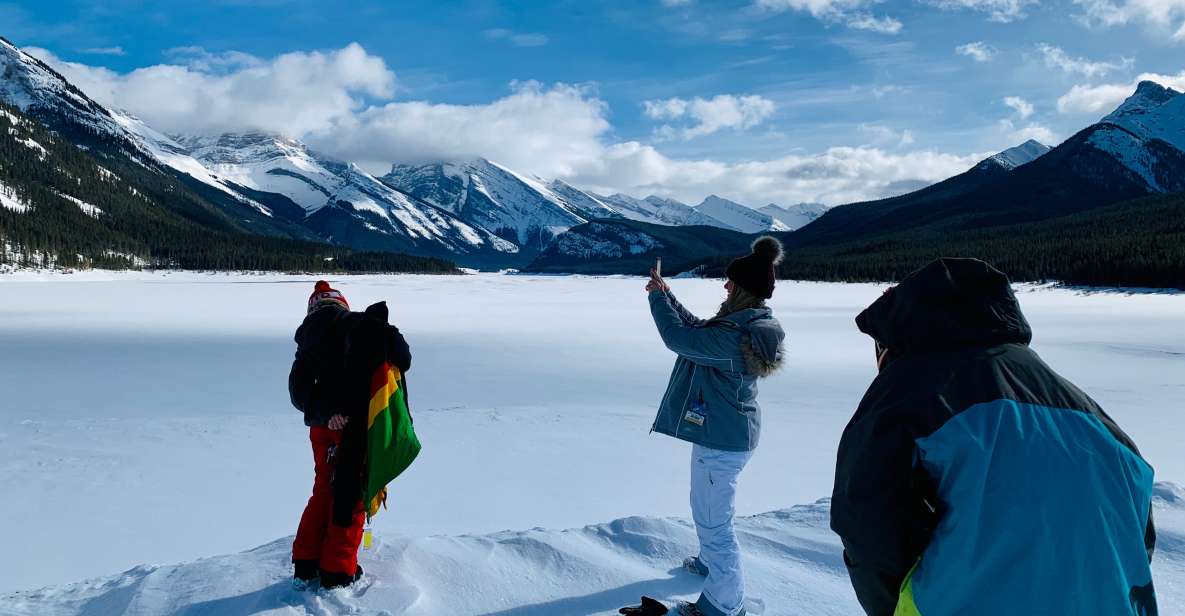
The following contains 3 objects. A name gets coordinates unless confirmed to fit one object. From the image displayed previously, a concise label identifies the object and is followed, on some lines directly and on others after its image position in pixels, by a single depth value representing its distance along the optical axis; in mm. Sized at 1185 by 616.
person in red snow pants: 3588
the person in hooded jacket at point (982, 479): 1439
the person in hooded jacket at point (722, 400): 3289
